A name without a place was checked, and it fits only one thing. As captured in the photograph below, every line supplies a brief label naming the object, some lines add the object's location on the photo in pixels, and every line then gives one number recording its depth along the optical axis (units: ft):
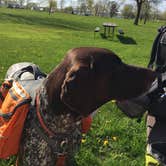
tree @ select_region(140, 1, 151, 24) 110.59
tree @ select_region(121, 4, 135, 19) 167.51
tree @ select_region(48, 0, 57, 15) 134.00
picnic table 50.03
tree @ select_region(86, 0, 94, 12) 164.56
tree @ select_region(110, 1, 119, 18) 154.90
